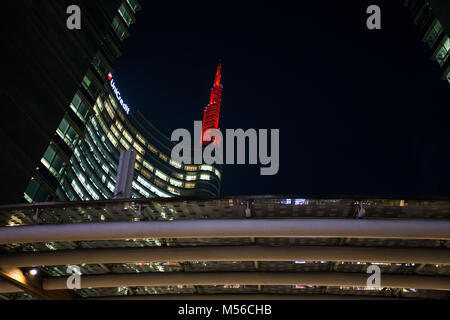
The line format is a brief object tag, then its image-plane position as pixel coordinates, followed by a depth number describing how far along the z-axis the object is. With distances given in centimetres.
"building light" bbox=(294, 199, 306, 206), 1172
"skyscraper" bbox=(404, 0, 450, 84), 4184
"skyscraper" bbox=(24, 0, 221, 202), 4025
